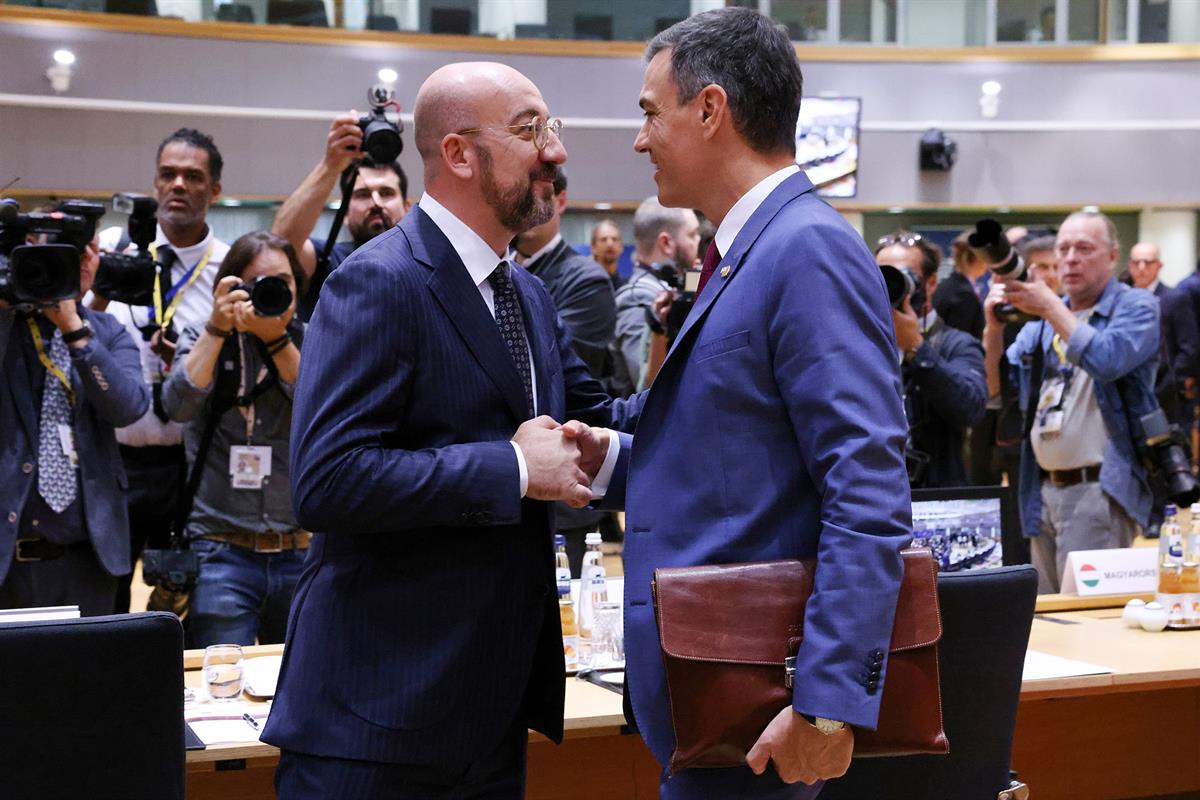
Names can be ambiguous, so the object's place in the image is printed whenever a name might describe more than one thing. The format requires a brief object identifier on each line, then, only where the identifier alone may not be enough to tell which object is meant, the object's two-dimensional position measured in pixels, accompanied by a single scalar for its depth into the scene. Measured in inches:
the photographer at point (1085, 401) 170.1
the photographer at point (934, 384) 157.6
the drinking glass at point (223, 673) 98.0
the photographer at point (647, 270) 215.6
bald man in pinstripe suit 71.6
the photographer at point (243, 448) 131.8
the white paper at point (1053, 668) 107.9
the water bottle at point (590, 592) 113.0
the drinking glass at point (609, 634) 111.7
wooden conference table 107.4
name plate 141.6
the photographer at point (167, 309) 152.1
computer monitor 128.0
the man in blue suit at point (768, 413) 63.2
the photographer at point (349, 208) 151.9
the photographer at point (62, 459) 131.0
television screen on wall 452.8
